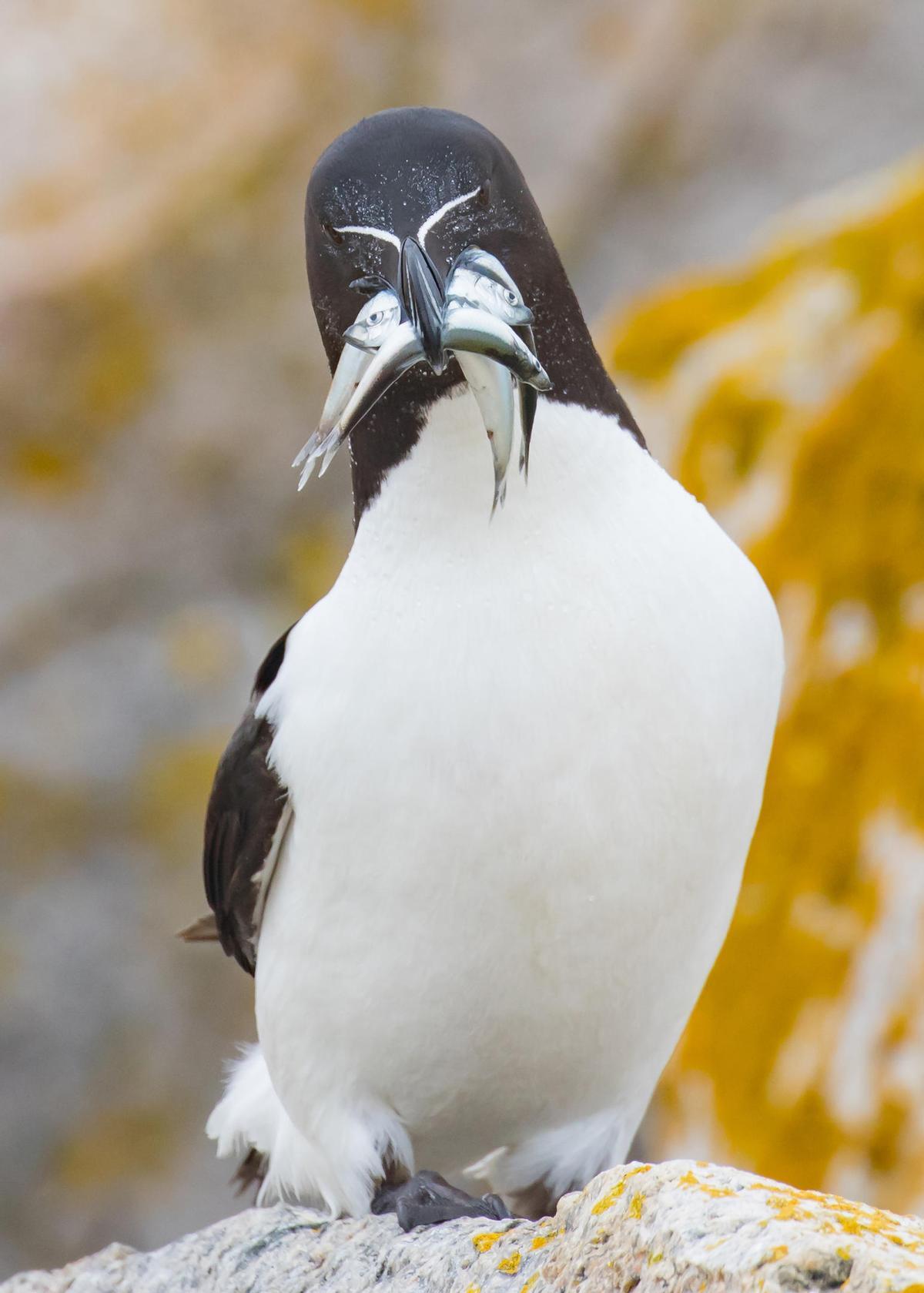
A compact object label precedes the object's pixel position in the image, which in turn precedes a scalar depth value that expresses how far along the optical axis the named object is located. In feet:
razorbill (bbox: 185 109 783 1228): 14.56
